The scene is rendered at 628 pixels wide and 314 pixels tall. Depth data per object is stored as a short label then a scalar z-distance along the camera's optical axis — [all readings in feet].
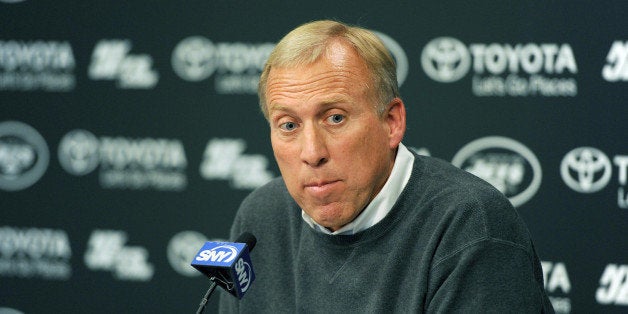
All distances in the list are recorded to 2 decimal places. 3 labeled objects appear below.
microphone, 15.16
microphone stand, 15.17
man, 15.43
